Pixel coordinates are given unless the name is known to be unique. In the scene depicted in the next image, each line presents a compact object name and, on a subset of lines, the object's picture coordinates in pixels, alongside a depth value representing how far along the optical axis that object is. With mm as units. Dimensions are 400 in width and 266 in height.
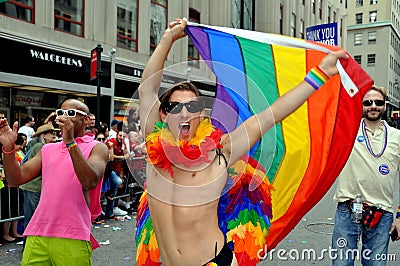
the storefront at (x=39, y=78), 11938
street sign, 10220
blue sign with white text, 6125
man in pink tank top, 2768
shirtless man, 1972
